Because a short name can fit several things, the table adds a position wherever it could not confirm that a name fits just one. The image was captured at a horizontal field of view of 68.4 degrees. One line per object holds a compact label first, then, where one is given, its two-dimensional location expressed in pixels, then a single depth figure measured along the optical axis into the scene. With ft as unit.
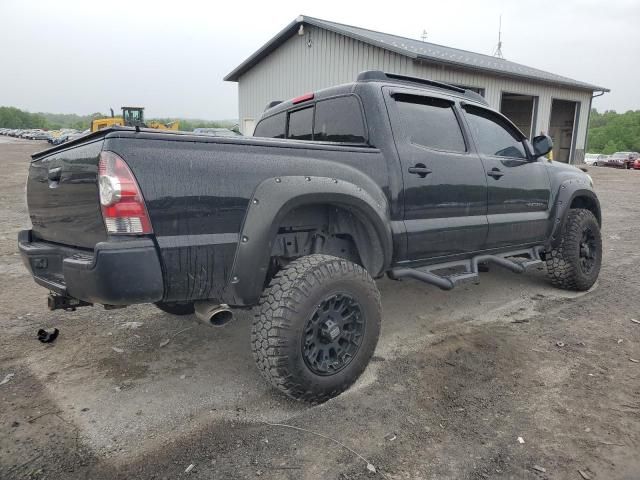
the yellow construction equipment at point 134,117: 84.78
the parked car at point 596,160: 128.20
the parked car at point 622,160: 115.85
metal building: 46.13
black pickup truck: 7.35
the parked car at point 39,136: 227.40
